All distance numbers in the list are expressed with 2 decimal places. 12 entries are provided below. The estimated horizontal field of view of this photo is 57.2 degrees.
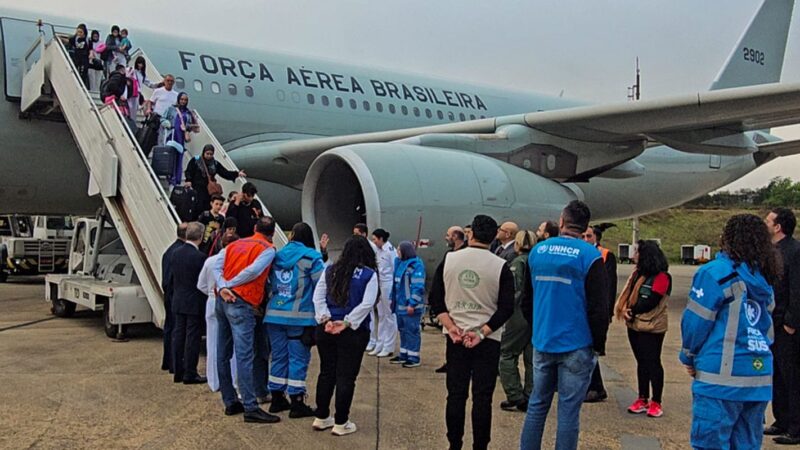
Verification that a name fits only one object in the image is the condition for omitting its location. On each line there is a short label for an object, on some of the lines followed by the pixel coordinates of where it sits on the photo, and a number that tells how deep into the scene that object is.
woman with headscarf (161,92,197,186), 8.56
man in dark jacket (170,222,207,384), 5.98
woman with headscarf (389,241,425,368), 7.01
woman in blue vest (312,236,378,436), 4.68
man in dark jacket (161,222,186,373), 6.34
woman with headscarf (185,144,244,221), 8.07
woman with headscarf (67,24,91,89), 9.50
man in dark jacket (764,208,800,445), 4.67
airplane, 8.91
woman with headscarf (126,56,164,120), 9.23
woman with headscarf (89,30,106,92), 9.60
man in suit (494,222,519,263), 6.07
